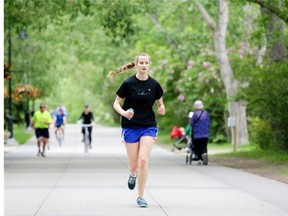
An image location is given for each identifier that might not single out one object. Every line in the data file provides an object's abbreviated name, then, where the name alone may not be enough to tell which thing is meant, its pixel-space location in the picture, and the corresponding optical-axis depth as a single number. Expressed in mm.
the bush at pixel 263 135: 29484
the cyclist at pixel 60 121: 43281
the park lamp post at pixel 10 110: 42484
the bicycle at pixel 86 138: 34938
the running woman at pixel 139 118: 12729
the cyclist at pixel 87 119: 35316
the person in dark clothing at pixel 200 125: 24906
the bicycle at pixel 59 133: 42616
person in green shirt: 30516
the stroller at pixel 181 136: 32884
